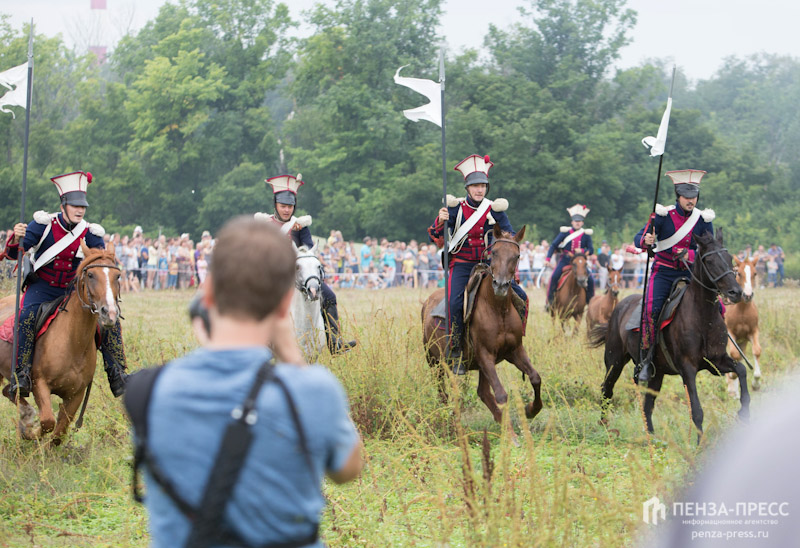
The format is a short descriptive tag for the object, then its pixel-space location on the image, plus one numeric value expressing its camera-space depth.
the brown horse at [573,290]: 33.53
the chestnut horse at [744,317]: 27.06
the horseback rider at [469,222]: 20.41
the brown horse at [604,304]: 31.69
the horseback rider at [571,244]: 34.59
